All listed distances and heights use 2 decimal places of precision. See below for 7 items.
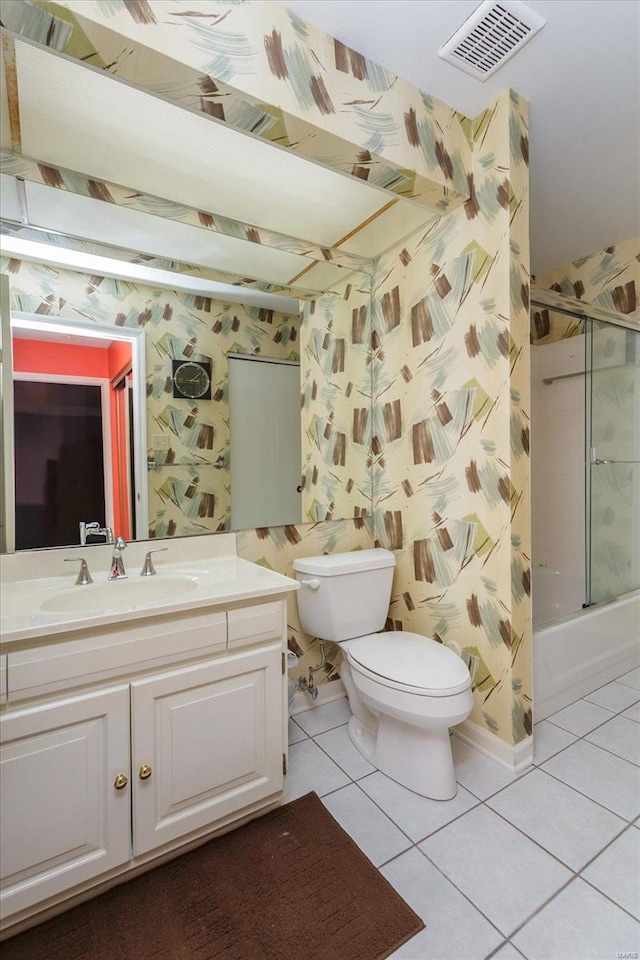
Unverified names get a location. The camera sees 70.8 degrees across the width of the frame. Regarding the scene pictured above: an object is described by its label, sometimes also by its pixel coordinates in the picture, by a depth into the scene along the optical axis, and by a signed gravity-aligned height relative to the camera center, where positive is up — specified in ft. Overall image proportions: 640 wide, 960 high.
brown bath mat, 3.57 -3.71
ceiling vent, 4.45 +4.61
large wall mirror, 5.01 +2.49
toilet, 5.05 -2.31
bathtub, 6.79 -2.76
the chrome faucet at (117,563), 5.11 -0.94
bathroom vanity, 3.59 -2.15
